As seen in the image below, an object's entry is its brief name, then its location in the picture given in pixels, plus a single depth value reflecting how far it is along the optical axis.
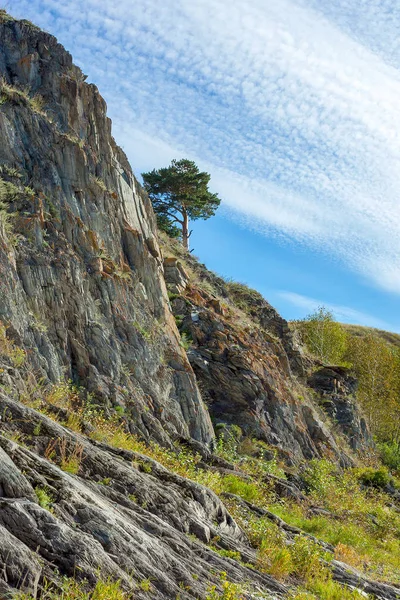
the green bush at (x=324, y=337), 47.09
